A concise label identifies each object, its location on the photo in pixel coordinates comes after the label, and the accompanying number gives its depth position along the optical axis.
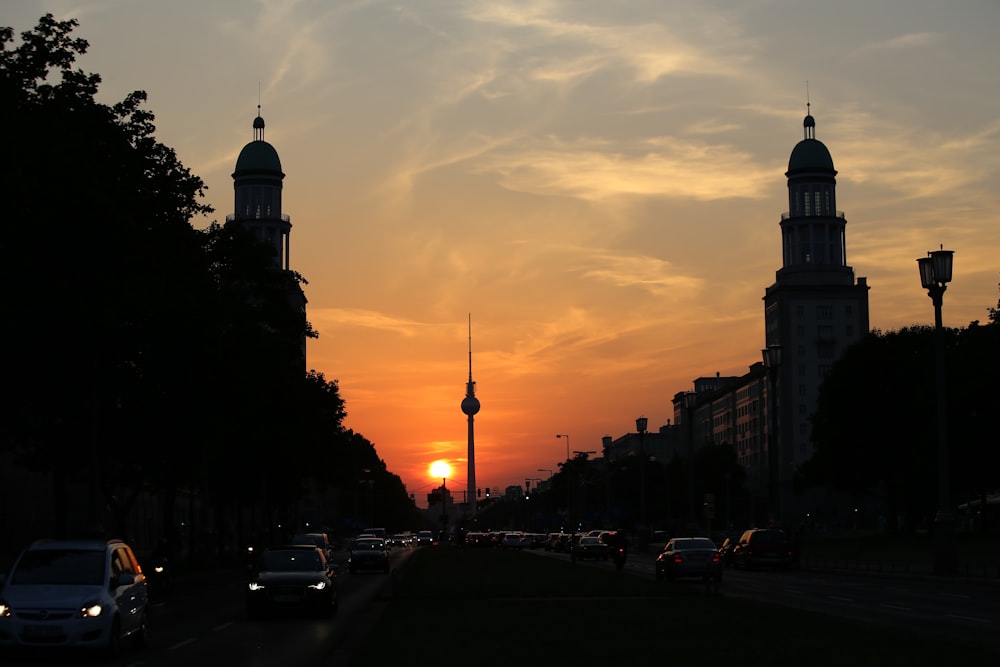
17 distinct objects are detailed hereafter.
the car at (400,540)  156.12
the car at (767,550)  63.50
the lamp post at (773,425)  67.12
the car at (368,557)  66.94
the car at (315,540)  67.75
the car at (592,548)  87.81
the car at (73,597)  20.56
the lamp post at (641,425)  89.62
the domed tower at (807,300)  178.88
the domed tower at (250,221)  197.49
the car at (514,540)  135.62
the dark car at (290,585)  31.14
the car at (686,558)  49.81
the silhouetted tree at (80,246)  39.06
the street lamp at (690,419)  75.31
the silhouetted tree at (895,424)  90.44
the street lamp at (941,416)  45.72
